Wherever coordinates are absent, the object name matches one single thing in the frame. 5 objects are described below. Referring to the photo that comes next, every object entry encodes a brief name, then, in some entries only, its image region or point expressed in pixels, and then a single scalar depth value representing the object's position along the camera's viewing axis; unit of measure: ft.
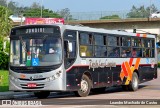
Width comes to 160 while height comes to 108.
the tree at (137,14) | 231.85
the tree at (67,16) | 230.68
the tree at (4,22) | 150.19
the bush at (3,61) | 138.21
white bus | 63.46
